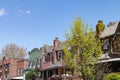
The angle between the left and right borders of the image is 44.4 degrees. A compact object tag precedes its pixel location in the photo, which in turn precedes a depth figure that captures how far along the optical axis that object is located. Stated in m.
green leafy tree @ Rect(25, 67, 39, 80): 38.23
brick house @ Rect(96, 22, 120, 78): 24.01
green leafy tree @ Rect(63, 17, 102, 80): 21.02
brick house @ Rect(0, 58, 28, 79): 48.67
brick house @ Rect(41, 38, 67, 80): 33.75
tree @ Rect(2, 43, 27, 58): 64.31
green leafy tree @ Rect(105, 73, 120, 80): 18.26
